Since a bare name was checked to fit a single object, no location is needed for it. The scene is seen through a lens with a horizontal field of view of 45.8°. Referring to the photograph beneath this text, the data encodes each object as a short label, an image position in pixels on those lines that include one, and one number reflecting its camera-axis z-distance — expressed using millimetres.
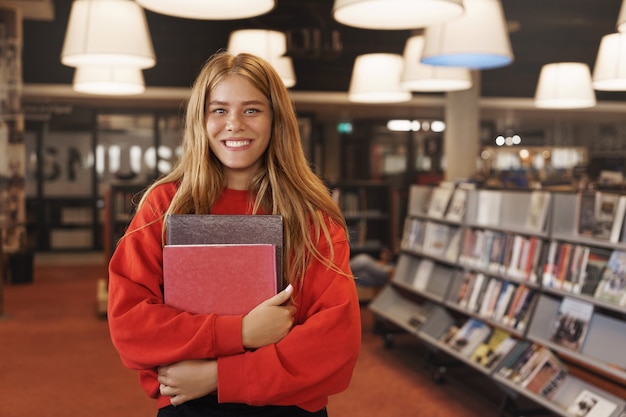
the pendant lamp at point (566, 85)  7172
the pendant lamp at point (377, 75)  6793
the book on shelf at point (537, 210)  4859
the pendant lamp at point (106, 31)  4508
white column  10609
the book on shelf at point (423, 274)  6754
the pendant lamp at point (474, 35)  4250
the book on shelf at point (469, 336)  5512
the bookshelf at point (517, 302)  4367
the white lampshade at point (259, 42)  6312
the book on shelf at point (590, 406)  4133
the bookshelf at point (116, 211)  9008
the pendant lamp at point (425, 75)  5801
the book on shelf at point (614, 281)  4145
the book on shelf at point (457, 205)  6082
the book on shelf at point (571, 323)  4414
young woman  1679
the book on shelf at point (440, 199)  6500
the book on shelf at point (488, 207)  5555
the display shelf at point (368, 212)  10227
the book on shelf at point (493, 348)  5117
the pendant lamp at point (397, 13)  3107
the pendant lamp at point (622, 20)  3791
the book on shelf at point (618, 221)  4230
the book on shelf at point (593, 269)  4355
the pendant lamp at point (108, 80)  6293
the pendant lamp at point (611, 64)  5137
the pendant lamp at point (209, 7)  3182
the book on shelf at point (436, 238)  6531
